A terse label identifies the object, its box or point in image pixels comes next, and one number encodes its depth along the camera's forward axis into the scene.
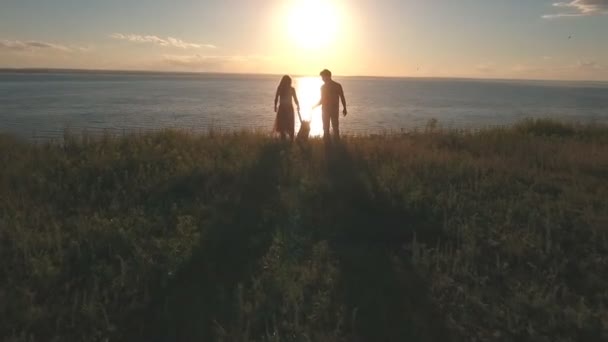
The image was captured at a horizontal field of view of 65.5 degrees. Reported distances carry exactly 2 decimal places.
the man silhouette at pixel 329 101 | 13.17
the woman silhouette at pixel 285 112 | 13.18
